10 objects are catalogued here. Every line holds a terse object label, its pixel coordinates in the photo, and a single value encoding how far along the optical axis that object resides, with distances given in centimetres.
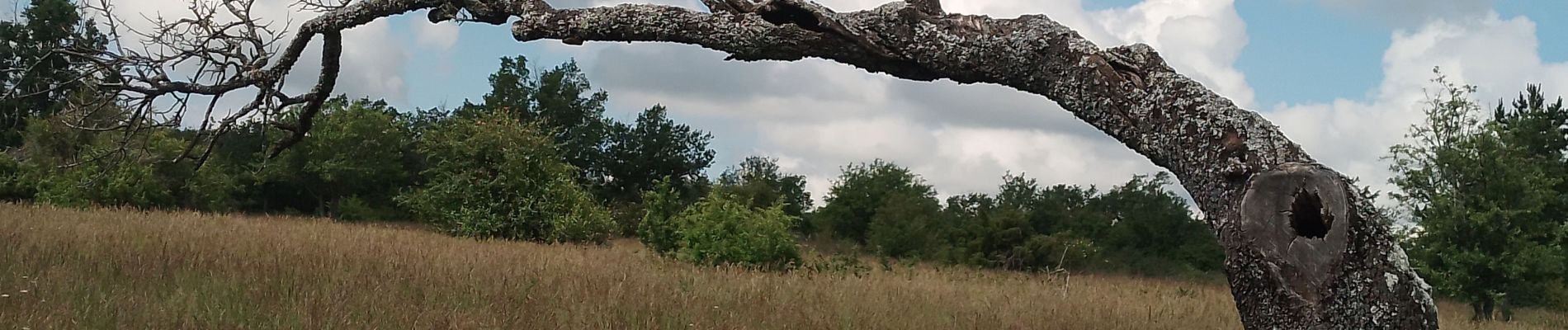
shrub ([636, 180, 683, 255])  1368
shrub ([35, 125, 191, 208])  2037
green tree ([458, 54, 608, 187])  4284
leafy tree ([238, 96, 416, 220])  3173
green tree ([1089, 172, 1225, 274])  3045
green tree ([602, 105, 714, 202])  4253
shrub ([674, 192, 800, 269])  1193
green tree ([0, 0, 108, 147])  573
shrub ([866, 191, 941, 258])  2859
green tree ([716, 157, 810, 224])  3148
